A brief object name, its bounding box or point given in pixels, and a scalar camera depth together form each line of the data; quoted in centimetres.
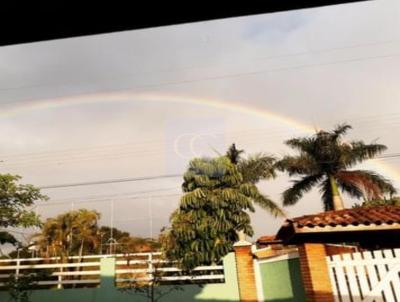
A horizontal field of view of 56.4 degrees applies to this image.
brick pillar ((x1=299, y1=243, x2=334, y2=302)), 681
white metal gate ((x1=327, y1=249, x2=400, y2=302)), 597
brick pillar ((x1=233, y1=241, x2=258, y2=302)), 929
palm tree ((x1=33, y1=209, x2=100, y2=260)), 1402
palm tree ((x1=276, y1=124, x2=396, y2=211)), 1772
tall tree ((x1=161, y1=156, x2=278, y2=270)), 1110
